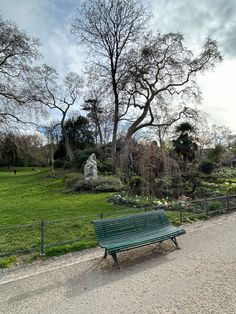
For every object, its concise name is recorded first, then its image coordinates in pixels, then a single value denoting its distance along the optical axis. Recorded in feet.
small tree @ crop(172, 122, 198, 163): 69.97
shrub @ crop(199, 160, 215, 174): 78.12
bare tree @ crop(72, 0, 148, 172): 75.66
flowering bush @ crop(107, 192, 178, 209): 34.01
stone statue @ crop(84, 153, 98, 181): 57.57
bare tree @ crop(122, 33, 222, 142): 74.90
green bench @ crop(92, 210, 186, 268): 16.33
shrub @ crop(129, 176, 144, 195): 41.50
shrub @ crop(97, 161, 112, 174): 72.53
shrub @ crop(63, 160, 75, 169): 95.49
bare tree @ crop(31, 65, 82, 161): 92.94
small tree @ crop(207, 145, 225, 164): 114.62
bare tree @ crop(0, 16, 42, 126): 57.62
